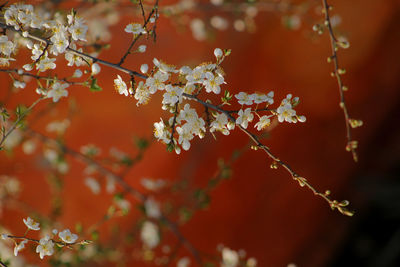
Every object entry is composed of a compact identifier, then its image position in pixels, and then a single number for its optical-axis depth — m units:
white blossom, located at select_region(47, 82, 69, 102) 2.01
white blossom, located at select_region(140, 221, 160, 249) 2.51
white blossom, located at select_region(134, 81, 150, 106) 2.01
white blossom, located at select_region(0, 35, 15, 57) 2.01
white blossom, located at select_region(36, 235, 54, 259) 2.03
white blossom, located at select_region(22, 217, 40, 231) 2.03
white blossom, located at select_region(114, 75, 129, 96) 2.01
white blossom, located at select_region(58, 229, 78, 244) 2.03
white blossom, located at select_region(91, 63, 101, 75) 2.01
